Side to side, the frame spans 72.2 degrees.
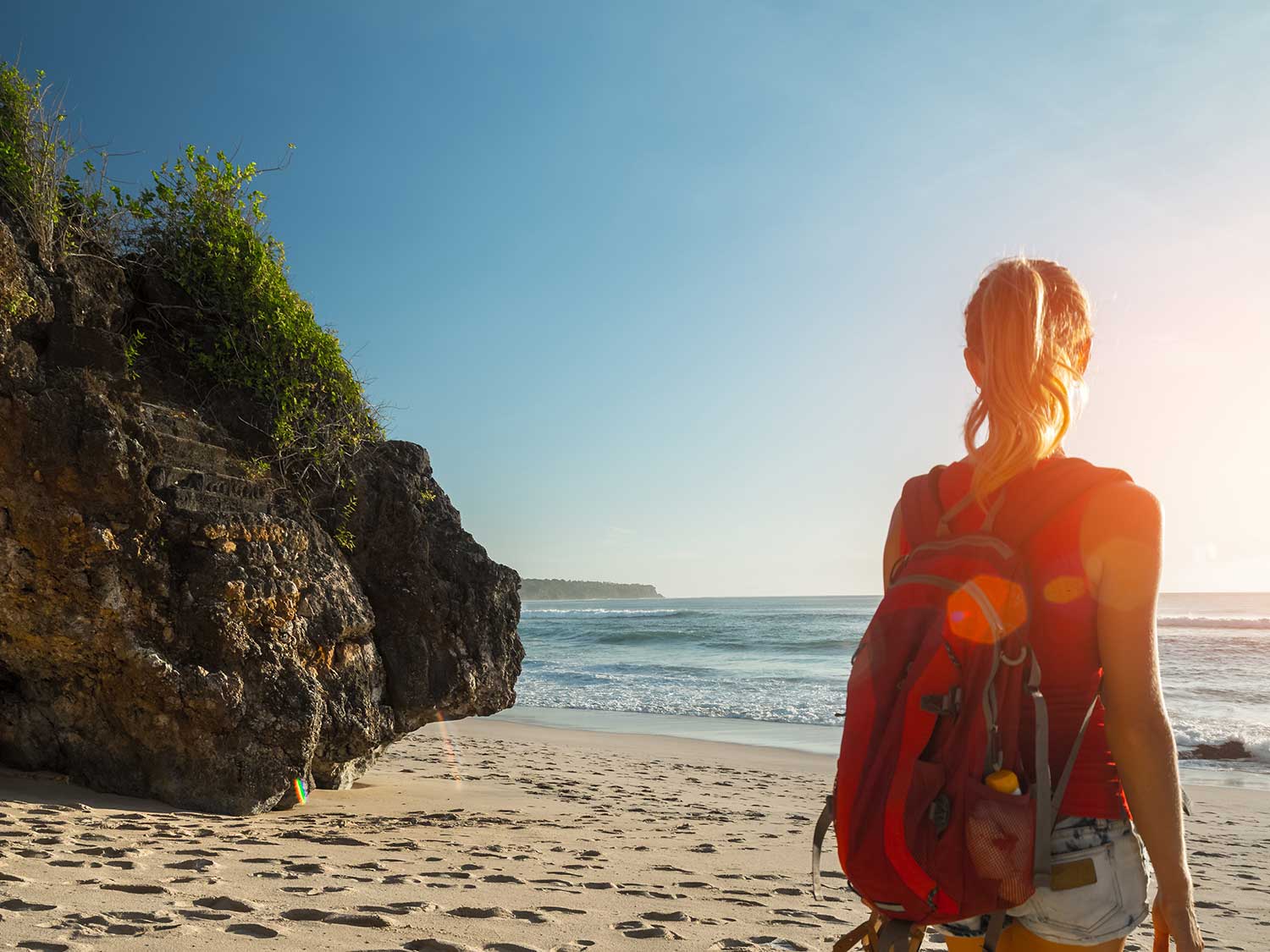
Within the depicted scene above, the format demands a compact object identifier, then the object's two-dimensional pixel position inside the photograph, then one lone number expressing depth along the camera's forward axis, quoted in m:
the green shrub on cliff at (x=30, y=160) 5.30
